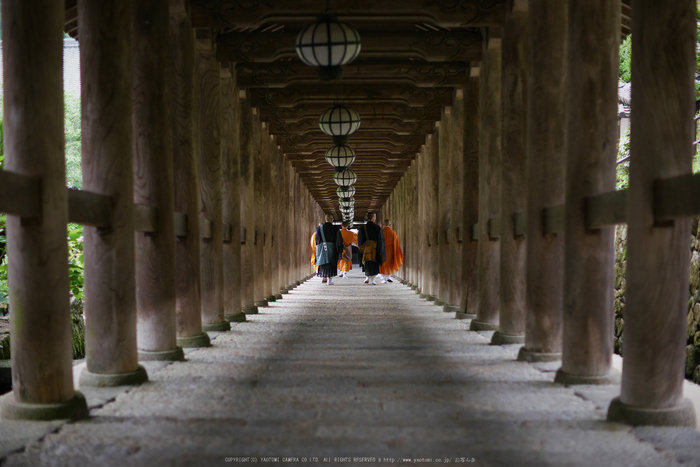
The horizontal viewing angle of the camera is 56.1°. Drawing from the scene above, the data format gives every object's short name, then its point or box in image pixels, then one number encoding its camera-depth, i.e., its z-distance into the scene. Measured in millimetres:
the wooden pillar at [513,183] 5070
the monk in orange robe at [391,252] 14802
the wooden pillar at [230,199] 6930
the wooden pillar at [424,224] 10953
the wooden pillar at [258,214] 8812
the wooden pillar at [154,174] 4191
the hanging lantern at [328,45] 4922
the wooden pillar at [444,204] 8641
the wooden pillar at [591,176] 3371
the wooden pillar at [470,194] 6859
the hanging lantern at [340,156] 9422
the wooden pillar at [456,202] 7828
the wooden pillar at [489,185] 5918
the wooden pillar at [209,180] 5766
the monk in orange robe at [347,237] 17250
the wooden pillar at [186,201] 4965
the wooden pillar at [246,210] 7730
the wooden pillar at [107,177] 3414
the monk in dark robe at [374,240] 14328
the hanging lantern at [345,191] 13711
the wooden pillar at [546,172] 4141
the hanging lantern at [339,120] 7461
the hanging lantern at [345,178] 12211
